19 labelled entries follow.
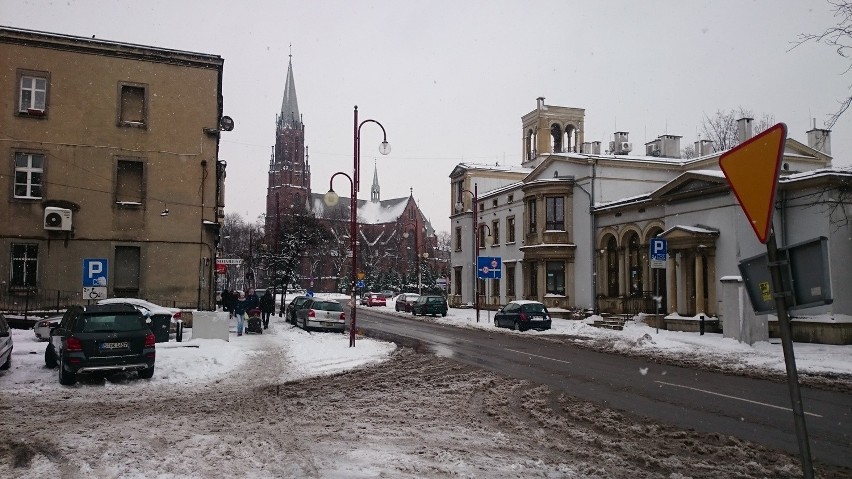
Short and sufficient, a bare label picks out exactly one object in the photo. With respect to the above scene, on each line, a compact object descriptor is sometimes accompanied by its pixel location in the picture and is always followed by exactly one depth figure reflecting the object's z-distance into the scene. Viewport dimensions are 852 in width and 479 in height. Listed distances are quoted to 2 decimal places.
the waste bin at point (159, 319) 20.31
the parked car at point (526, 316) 29.98
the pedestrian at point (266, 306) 29.06
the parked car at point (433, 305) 43.84
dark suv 12.81
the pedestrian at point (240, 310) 25.36
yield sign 4.26
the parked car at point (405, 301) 51.53
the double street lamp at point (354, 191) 21.09
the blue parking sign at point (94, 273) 19.06
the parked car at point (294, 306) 31.86
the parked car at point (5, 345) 13.61
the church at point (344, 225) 105.12
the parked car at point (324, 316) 28.12
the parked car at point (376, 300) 63.00
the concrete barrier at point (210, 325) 20.88
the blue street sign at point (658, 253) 24.36
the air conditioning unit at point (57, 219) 25.27
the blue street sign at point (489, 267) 33.94
